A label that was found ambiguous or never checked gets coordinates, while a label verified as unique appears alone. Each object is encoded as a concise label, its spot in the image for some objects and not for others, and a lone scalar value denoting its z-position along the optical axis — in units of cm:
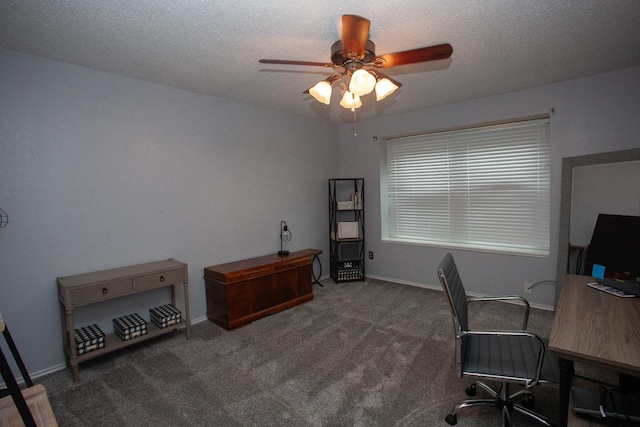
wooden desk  126
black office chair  158
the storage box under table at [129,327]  257
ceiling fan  162
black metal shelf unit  457
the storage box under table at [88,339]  235
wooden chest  314
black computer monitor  209
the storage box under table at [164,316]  278
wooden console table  227
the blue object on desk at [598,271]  226
